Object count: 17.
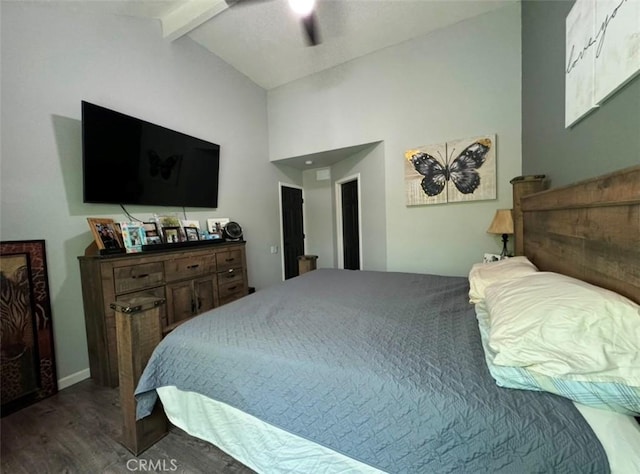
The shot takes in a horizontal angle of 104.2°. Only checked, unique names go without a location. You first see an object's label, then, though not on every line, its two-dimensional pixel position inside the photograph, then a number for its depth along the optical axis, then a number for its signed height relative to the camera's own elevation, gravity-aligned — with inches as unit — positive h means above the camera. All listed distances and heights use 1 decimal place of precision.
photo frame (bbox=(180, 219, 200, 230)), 108.3 +2.5
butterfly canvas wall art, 106.2 +20.8
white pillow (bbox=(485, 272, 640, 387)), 26.2 -14.2
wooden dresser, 74.0 -19.0
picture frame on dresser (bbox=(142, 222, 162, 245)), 89.6 -1.0
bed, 25.9 -21.4
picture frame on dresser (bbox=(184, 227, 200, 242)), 106.4 -2.0
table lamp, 93.0 -3.1
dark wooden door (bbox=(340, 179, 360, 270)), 163.9 -2.7
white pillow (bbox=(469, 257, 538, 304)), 54.0 -13.3
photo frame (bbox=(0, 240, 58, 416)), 64.5 -25.4
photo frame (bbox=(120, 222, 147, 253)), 82.1 -1.7
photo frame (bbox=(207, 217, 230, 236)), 122.0 +1.4
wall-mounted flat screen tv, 80.3 +26.0
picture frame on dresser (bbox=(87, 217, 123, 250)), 77.7 -0.3
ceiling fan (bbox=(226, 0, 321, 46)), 68.6 +61.7
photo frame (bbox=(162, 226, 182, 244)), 97.5 -2.0
